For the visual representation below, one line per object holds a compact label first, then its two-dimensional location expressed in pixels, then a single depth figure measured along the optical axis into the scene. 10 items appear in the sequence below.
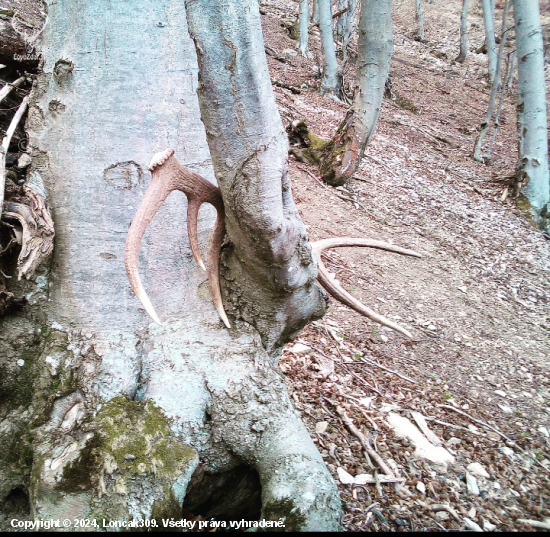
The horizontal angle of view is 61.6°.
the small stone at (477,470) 2.40
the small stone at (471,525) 2.05
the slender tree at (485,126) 8.58
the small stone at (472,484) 2.28
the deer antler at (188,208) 1.48
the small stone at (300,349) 3.16
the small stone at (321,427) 2.50
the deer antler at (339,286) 2.06
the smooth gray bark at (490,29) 13.73
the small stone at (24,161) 2.04
